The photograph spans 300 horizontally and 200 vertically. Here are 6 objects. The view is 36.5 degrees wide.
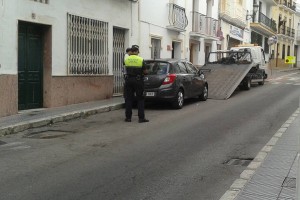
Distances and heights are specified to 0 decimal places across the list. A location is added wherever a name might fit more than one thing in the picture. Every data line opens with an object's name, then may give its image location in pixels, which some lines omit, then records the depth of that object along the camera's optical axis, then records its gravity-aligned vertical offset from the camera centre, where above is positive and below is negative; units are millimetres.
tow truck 18250 +99
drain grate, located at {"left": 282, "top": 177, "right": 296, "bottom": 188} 5672 -1391
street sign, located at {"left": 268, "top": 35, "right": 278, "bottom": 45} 33531 +2359
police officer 11500 -218
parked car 13625 -308
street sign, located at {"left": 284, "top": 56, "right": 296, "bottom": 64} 38778 +1137
